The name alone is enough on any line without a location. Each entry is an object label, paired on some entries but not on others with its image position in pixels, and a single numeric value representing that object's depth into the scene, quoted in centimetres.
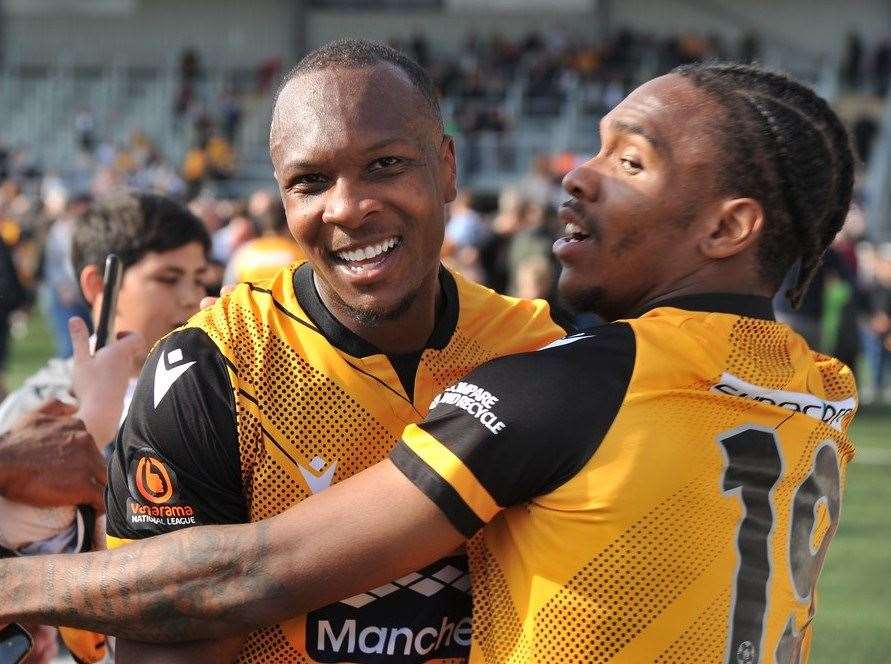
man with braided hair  209
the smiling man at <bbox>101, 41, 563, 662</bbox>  225
